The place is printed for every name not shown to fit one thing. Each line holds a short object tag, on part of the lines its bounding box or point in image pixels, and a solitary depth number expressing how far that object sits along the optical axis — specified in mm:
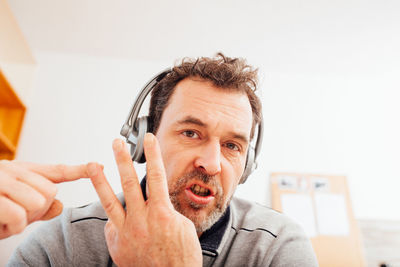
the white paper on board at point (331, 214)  1700
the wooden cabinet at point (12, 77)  1445
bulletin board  1634
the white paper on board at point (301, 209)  1685
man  767
